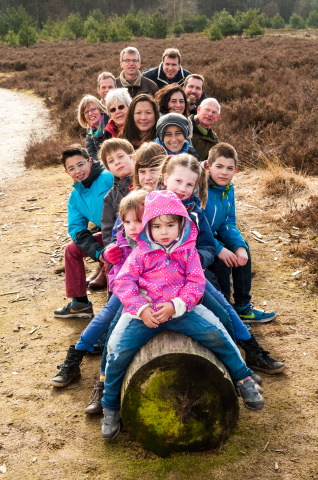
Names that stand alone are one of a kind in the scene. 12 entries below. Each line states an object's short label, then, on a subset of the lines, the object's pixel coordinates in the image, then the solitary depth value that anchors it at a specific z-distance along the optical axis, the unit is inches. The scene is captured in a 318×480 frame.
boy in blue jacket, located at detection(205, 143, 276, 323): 155.1
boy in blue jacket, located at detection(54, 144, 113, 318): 172.2
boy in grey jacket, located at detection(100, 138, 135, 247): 156.6
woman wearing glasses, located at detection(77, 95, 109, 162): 252.8
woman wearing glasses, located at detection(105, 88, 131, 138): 205.3
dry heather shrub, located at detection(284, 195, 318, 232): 241.0
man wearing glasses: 260.4
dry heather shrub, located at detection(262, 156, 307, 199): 286.5
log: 110.2
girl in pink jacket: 111.5
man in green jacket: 206.5
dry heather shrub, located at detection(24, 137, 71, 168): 434.6
